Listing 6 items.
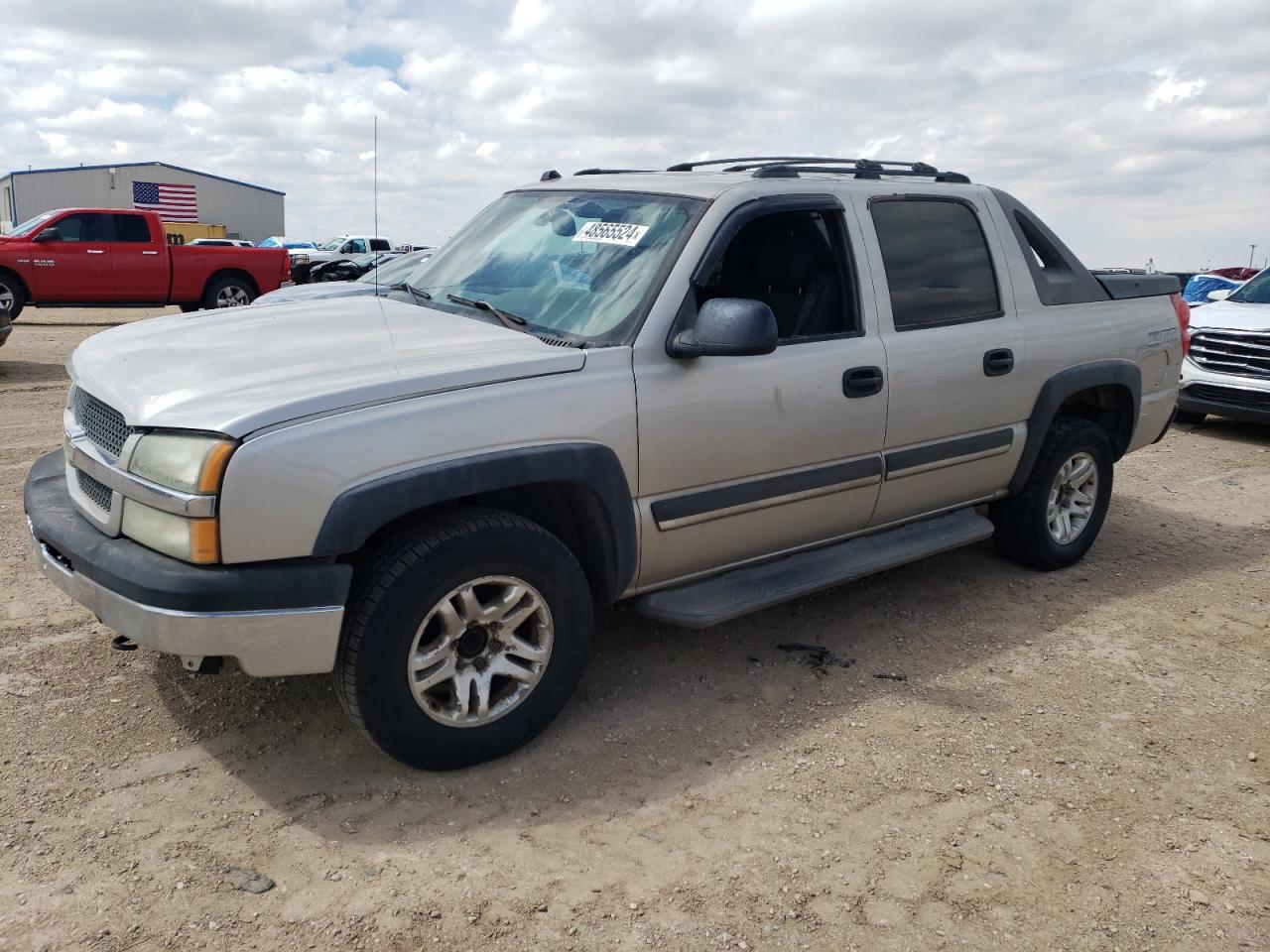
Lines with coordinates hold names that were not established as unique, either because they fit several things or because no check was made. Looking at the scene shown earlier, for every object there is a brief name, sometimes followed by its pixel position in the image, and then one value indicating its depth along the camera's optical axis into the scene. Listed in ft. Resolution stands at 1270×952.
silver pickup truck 9.17
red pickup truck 50.11
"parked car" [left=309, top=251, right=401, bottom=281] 72.08
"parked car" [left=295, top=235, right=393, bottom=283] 103.09
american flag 166.40
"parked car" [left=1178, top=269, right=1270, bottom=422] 29.40
